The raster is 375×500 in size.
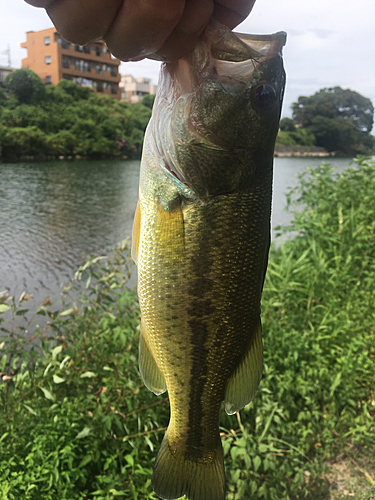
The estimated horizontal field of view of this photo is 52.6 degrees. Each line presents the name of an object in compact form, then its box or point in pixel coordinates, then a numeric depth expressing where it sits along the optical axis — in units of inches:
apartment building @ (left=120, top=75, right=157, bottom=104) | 2103.5
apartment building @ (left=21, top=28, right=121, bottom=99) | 1379.2
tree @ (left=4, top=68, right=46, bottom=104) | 1108.8
